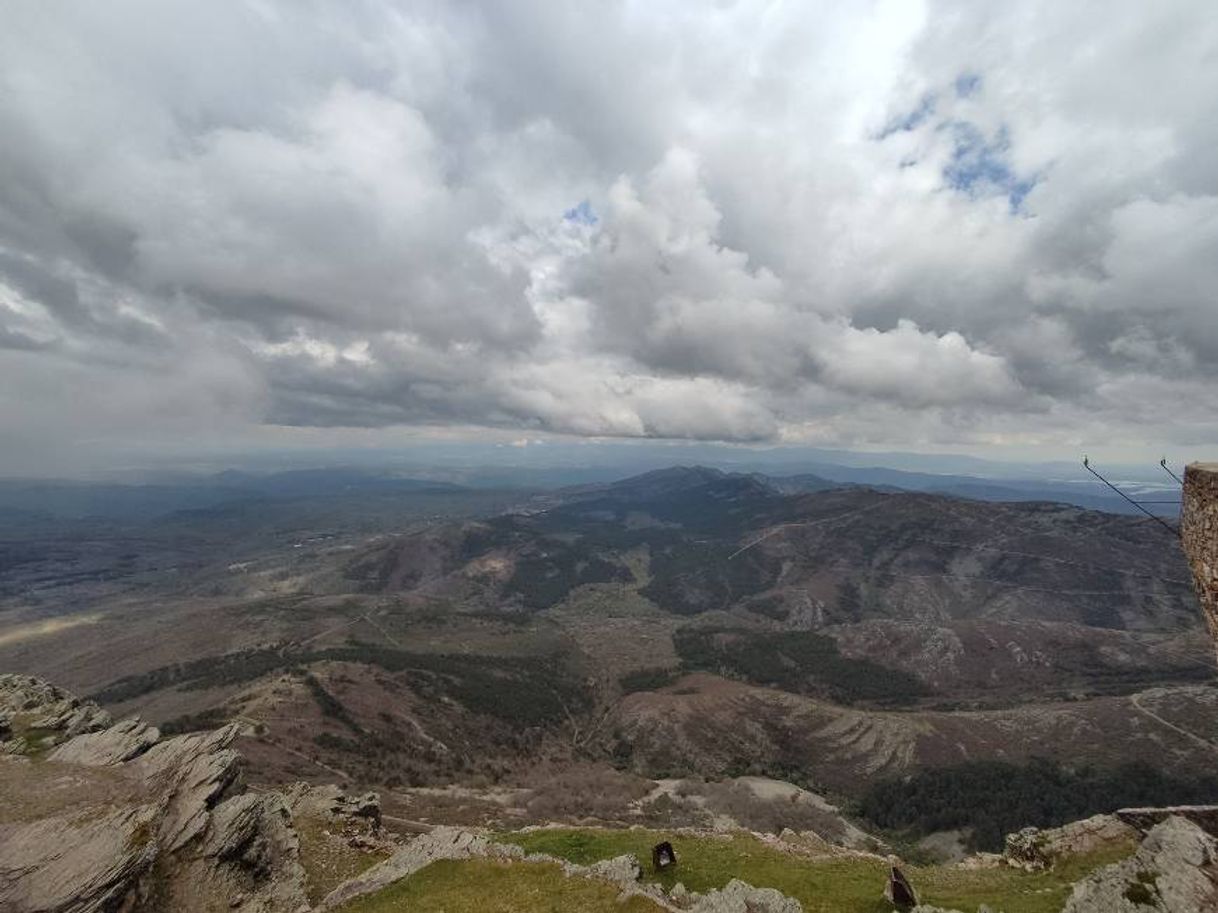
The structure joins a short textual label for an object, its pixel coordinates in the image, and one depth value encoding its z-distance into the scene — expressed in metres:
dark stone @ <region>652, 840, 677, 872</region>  38.22
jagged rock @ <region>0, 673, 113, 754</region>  57.22
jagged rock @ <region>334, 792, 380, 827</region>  52.66
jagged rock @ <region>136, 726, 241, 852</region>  37.59
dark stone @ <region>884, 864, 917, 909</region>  28.69
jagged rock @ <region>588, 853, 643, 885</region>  32.09
